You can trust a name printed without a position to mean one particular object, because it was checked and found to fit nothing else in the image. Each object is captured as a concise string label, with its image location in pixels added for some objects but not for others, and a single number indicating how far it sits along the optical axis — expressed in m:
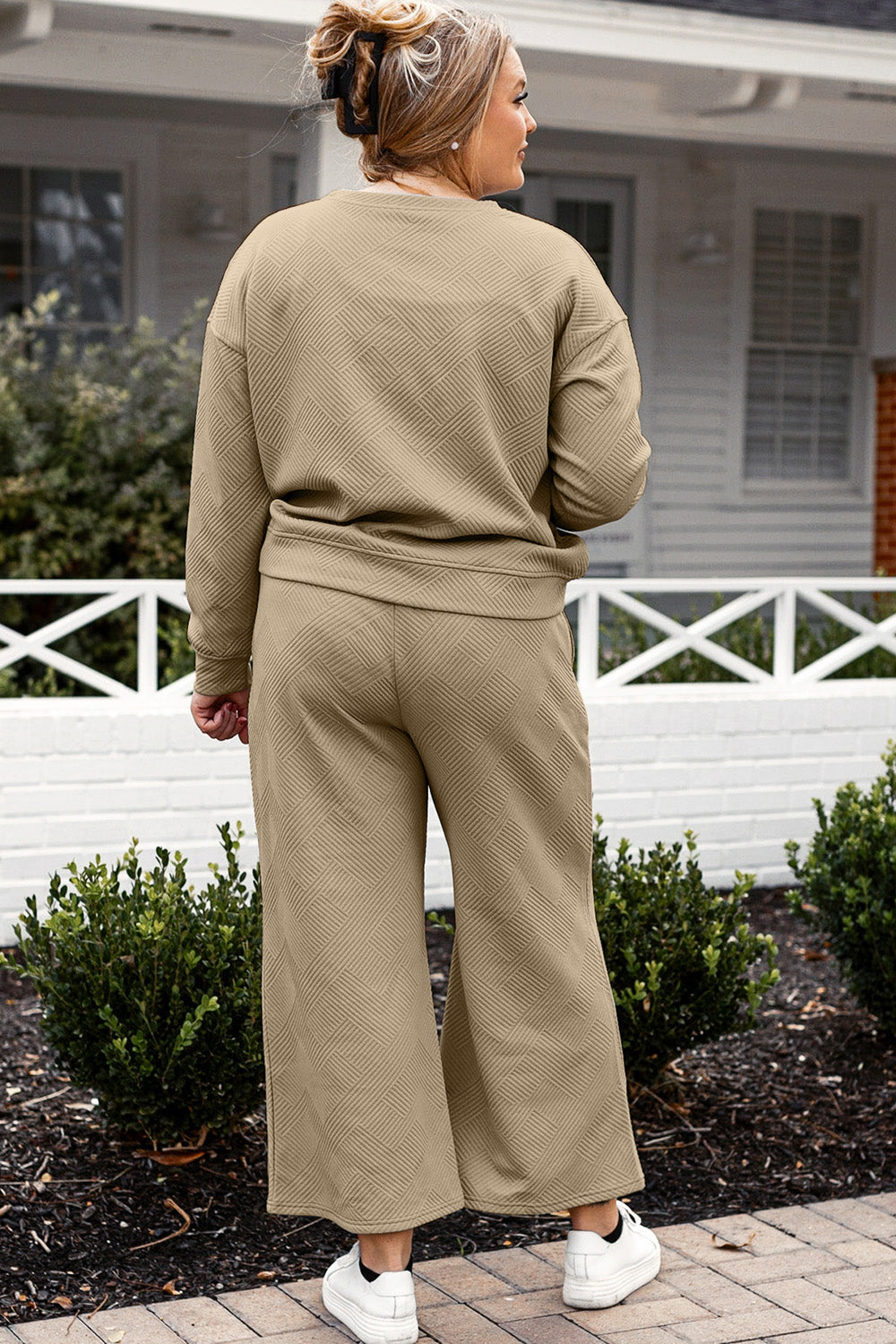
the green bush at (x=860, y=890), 3.99
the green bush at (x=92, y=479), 6.45
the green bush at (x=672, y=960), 3.59
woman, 2.41
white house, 7.06
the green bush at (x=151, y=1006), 3.25
